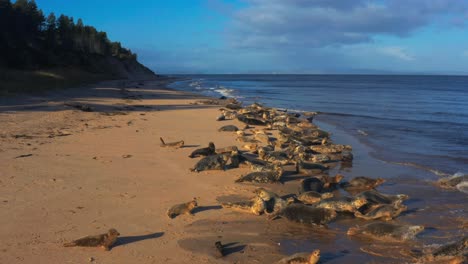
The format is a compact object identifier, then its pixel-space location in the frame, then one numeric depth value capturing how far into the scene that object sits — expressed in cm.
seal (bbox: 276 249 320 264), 523
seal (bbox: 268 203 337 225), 693
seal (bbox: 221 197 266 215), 724
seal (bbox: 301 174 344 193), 863
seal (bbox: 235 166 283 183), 934
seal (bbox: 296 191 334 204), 789
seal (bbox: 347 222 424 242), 639
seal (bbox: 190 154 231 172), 997
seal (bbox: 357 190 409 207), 769
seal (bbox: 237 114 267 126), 1986
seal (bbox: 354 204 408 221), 726
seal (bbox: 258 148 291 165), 1112
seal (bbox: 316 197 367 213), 741
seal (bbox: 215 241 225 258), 556
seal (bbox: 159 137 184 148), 1252
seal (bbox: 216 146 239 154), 1199
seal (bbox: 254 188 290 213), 736
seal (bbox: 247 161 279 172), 994
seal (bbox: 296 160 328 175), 1054
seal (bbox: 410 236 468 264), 557
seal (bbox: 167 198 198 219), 691
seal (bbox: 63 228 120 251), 548
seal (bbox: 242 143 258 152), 1273
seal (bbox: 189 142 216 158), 1135
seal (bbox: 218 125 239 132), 1675
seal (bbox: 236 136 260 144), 1434
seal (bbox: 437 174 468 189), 948
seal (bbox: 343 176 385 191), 915
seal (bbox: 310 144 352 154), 1333
